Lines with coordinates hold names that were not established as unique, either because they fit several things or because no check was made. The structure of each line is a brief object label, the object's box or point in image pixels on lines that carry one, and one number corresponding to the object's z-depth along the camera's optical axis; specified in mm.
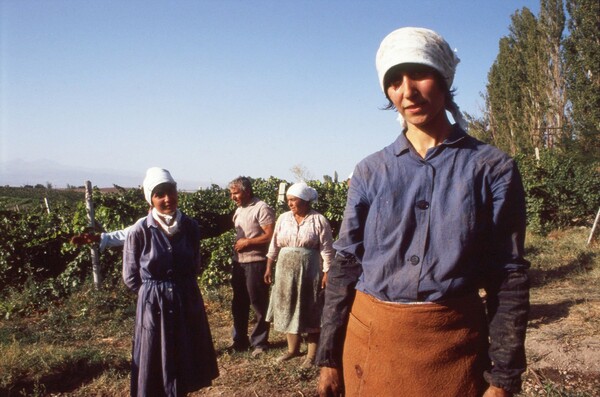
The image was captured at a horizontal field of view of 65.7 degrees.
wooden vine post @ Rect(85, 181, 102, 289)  7469
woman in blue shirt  1410
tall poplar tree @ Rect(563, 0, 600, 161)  21578
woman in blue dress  3490
